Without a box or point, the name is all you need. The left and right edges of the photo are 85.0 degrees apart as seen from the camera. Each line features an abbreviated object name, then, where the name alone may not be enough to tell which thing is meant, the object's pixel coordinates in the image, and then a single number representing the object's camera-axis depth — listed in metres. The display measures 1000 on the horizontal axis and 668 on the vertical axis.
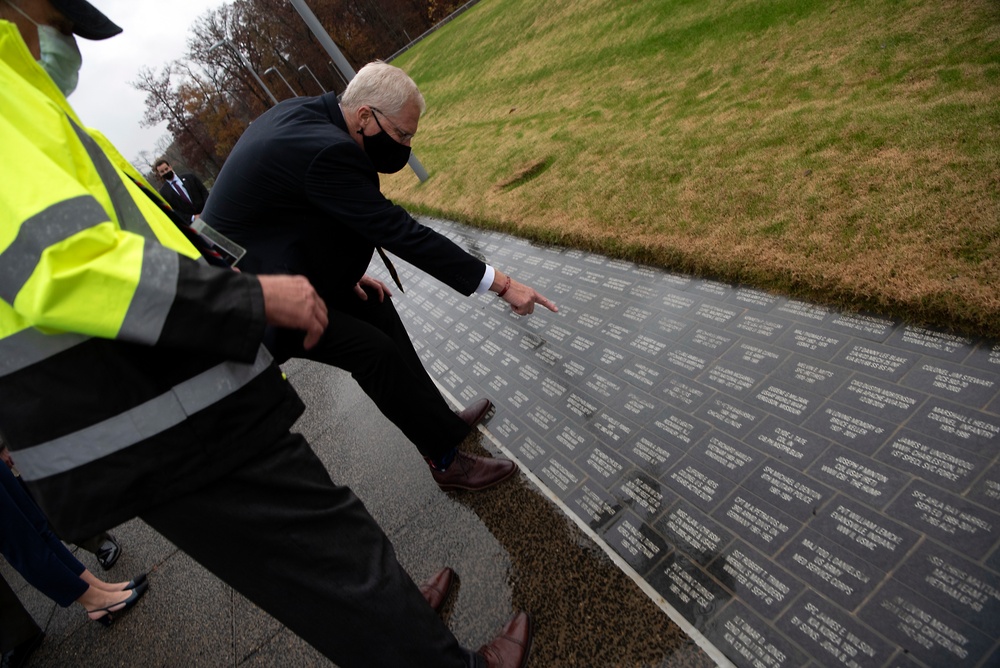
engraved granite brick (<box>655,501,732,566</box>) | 2.01
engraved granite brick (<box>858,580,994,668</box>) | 1.51
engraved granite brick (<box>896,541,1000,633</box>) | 1.56
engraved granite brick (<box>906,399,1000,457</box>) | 1.89
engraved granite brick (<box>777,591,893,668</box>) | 1.60
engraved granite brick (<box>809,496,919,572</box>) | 1.77
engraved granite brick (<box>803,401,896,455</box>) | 2.07
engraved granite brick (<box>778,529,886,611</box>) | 1.73
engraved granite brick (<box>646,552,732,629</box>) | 1.85
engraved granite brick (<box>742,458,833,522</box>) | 1.99
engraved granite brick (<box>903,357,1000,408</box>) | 2.02
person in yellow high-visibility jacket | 1.02
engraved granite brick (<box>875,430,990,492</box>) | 1.85
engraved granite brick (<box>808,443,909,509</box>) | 1.92
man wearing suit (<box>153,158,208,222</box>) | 7.27
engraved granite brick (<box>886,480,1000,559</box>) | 1.70
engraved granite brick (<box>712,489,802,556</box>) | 1.95
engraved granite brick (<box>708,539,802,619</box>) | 1.79
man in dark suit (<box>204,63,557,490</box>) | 2.25
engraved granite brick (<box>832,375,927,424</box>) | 2.10
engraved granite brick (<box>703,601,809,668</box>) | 1.67
